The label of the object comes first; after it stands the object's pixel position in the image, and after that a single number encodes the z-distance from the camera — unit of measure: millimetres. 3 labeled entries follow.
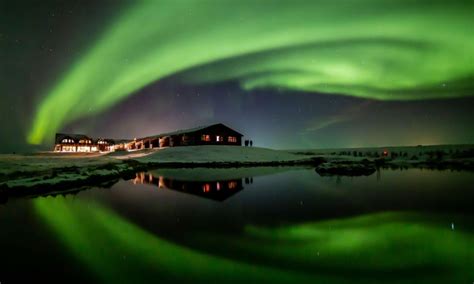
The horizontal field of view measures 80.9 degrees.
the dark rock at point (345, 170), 32031
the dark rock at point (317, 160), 55969
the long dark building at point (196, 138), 72750
